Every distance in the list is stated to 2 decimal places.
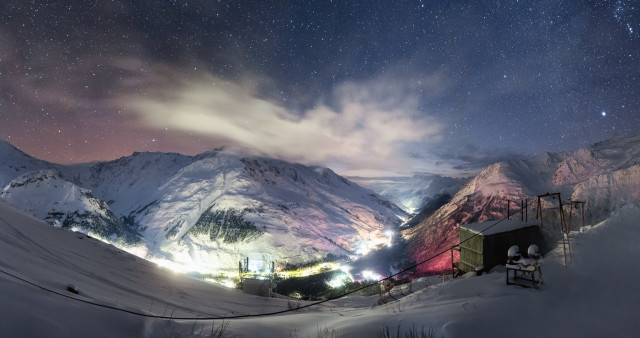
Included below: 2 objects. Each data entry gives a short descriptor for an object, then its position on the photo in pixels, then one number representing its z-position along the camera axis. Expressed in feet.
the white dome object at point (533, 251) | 42.72
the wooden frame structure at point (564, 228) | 52.84
